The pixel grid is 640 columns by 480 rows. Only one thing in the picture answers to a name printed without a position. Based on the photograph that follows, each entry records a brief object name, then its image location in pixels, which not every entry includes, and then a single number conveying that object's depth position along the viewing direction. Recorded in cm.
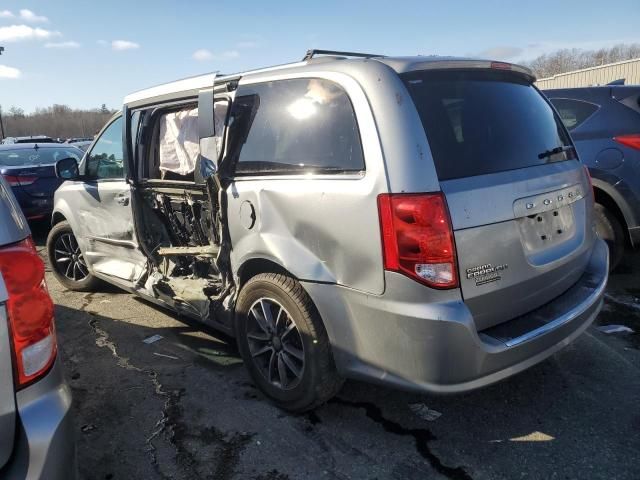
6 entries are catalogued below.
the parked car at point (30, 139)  2622
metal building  2277
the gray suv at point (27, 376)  158
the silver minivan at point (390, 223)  227
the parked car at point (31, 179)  784
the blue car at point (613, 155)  468
